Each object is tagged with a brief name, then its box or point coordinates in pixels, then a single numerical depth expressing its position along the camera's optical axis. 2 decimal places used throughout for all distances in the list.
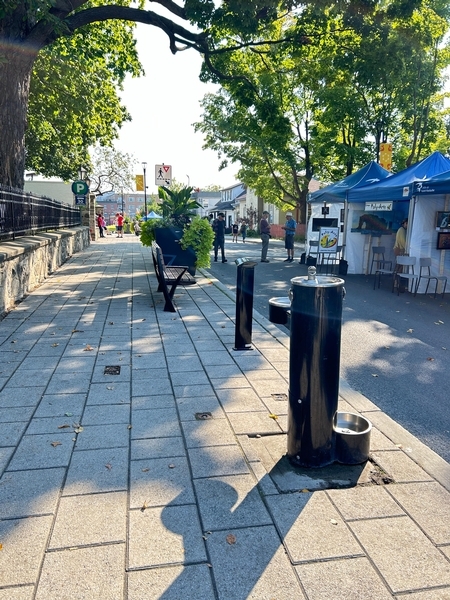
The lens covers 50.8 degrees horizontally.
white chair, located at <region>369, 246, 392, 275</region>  14.68
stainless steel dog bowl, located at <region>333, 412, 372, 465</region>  3.10
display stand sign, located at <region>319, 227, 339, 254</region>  14.85
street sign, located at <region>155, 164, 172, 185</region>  14.26
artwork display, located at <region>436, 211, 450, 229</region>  11.19
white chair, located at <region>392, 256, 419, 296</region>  11.09
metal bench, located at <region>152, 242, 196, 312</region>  7.55
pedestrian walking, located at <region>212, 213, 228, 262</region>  17.27
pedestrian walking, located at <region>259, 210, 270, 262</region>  18.31
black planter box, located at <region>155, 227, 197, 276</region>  10.68
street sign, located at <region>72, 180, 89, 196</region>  24.47
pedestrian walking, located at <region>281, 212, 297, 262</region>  19.18
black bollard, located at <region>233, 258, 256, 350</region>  5.65
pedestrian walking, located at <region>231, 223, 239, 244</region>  35.87
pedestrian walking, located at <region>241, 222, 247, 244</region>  35.33
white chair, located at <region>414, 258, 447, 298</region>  11.05
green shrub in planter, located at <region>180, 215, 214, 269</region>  10.45
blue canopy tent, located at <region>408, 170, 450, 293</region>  11.23
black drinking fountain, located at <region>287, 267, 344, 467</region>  2.98
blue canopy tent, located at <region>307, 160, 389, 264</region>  14.62
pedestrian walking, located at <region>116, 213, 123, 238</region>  40.06
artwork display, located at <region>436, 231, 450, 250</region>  11.34
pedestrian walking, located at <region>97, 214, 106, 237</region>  37.52
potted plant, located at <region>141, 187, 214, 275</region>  10.52
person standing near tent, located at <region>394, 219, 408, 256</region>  12.10
